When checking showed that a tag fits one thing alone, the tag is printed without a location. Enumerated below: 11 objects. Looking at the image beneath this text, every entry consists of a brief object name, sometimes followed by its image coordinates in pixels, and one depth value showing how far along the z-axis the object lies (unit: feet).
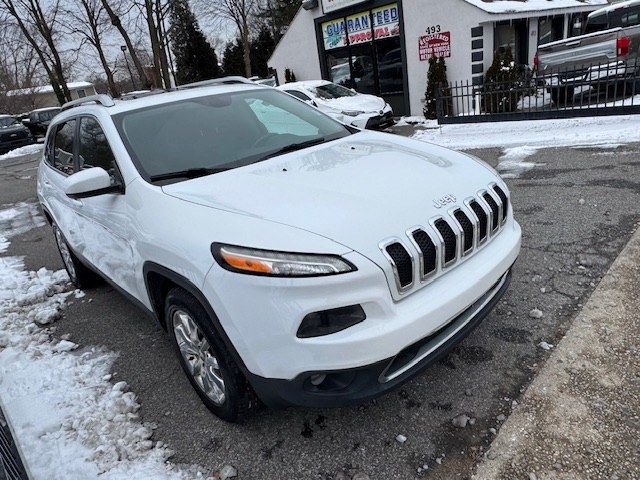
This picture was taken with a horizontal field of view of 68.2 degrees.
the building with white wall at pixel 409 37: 39.58
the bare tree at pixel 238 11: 106.73
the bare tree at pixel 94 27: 94.08
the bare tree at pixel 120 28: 78.87
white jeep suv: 6.26
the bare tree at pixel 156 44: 77.61
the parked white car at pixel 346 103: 38.11
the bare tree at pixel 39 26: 92.84
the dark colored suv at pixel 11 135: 70.69
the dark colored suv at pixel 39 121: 82.38
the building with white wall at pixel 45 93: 138.31
